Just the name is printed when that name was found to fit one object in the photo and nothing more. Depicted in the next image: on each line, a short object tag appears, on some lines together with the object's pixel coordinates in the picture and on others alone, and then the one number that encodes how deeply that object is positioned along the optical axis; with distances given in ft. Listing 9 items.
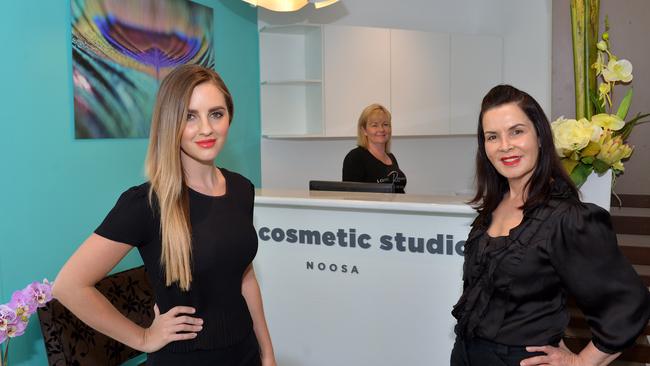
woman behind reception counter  11.83
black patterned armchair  6.64
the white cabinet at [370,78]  13.53
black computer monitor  8.14
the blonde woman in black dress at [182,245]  4.14
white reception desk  7.06
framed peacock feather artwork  8.71
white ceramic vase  6.57
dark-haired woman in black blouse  4.12
